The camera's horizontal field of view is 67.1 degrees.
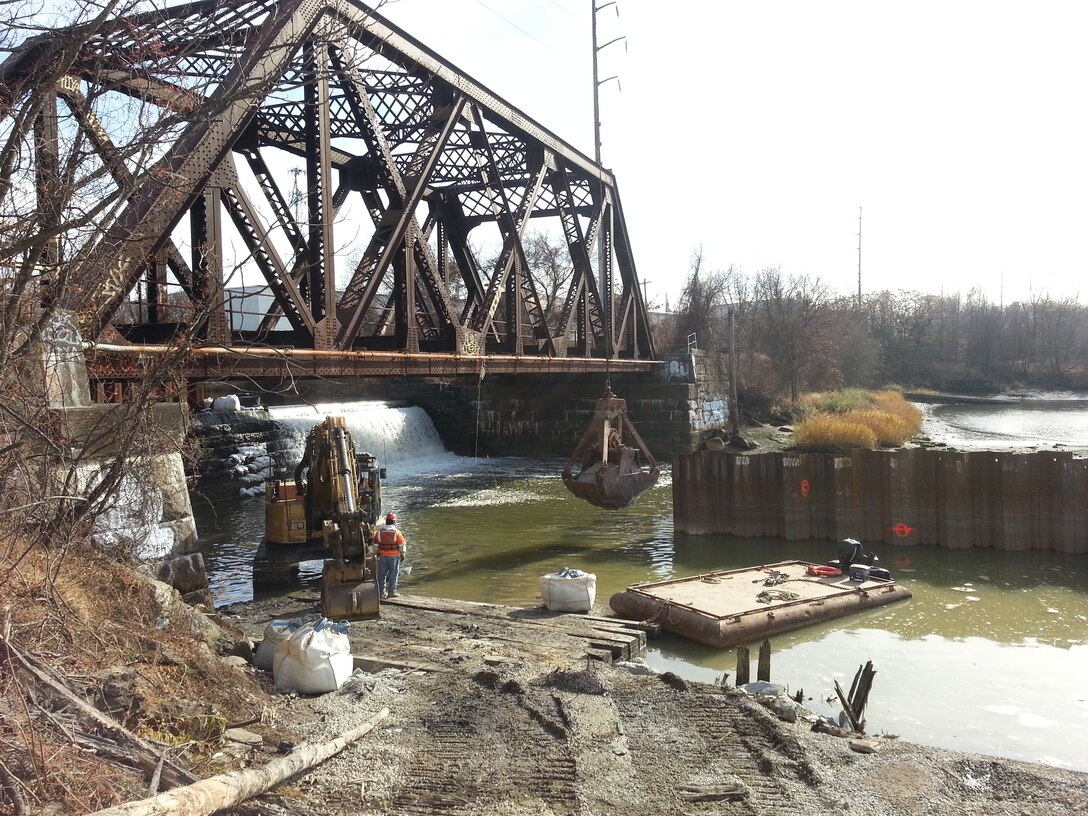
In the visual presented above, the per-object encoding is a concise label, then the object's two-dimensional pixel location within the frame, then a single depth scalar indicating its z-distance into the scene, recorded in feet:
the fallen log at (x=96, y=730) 16.35
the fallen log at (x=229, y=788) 14.32
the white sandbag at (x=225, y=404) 97.60
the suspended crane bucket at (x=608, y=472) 57.72
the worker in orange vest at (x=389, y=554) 42.23
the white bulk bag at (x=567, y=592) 40.55
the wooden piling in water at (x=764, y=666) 32.07
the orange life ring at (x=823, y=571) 48.42
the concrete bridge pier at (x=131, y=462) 26.07
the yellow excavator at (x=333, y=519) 36.17
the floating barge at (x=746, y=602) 39.27
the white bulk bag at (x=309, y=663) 26.30
